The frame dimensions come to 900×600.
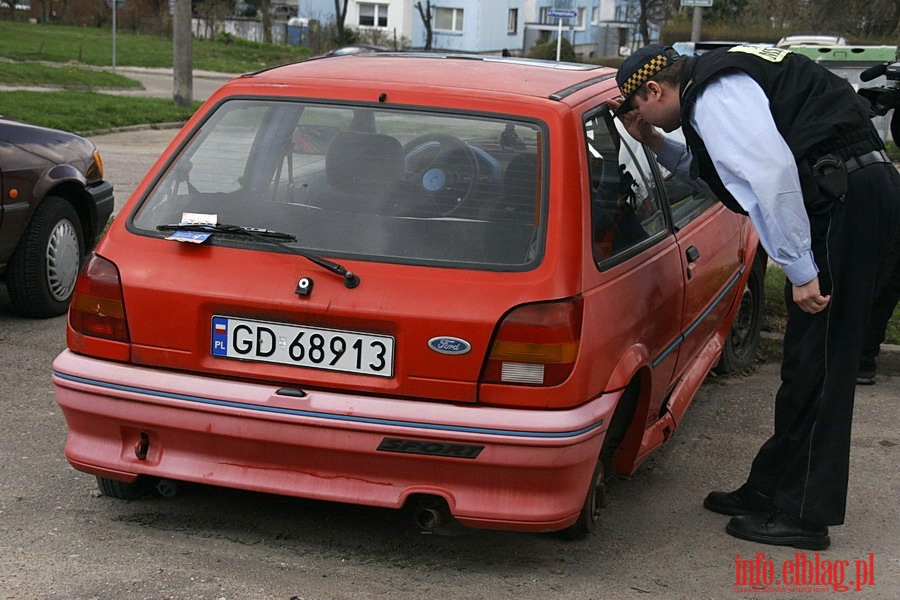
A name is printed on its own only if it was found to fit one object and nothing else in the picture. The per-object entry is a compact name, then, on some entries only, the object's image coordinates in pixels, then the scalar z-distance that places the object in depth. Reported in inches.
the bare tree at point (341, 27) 2456.9
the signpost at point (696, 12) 820.6
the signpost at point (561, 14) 1394.7
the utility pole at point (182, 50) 901.8
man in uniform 147.9
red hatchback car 138.4
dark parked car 263.0
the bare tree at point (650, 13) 2583.7
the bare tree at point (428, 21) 2591.0
